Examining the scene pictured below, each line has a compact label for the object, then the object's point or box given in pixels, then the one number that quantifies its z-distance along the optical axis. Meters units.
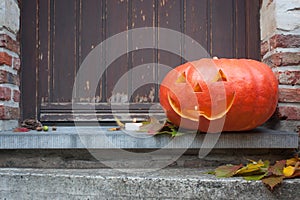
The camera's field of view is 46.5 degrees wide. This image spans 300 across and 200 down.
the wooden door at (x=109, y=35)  1.92
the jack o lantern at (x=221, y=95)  1.37
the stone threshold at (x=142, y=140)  1.47
